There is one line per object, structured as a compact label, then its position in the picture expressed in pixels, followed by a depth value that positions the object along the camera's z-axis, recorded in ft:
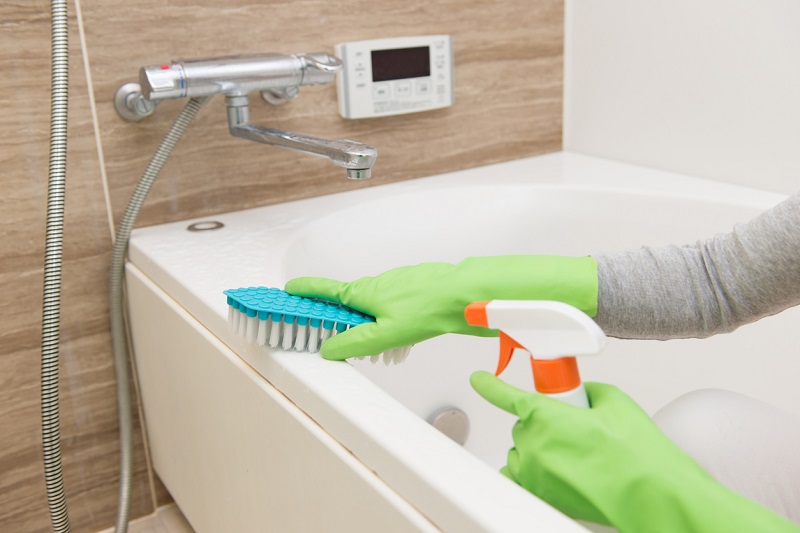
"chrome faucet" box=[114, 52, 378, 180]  3.05
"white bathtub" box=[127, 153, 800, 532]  1.86
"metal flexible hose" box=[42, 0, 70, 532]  2.85
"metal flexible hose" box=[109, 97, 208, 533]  3.24
